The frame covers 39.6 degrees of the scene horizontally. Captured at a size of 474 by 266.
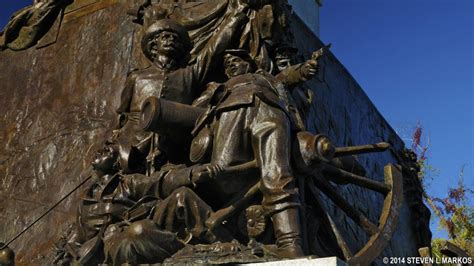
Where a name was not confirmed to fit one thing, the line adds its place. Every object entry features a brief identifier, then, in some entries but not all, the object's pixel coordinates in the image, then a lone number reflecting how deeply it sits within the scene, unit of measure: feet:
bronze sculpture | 15.30
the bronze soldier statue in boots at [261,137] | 15.20
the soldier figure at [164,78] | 18.08
